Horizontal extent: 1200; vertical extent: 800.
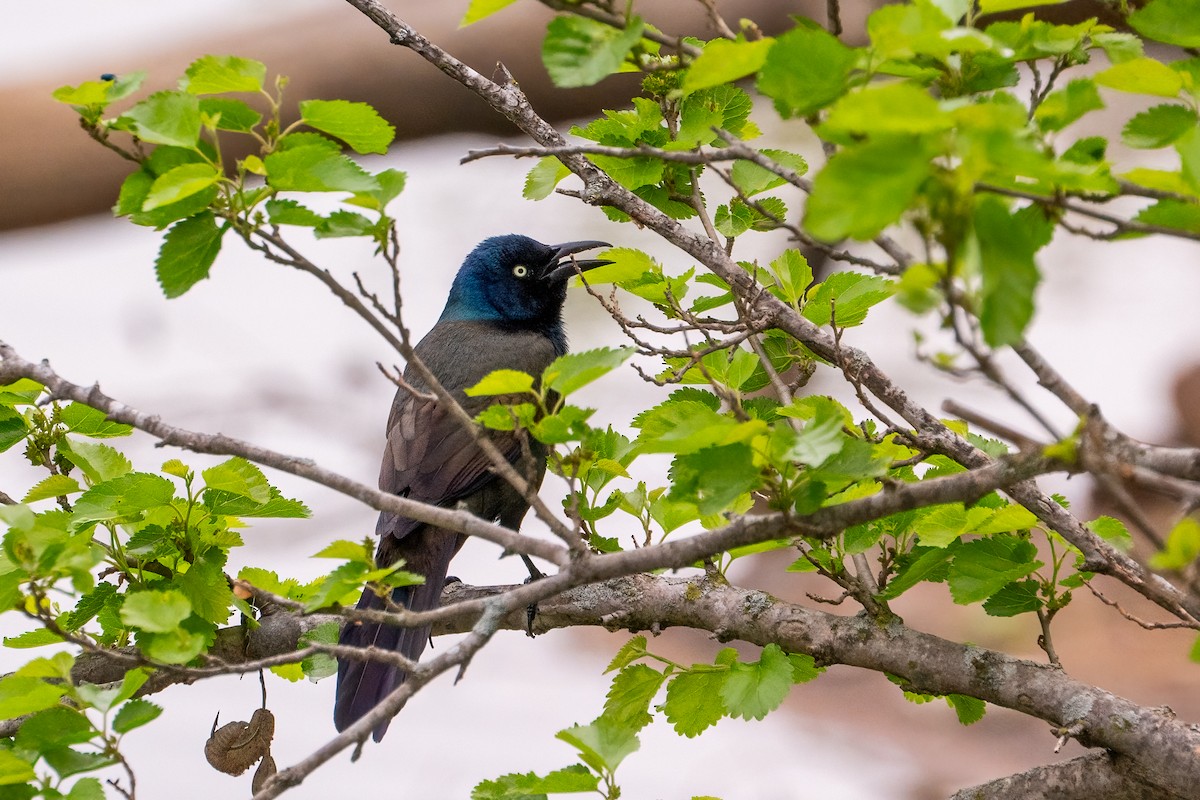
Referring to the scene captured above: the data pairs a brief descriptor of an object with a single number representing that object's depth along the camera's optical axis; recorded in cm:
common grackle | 625
